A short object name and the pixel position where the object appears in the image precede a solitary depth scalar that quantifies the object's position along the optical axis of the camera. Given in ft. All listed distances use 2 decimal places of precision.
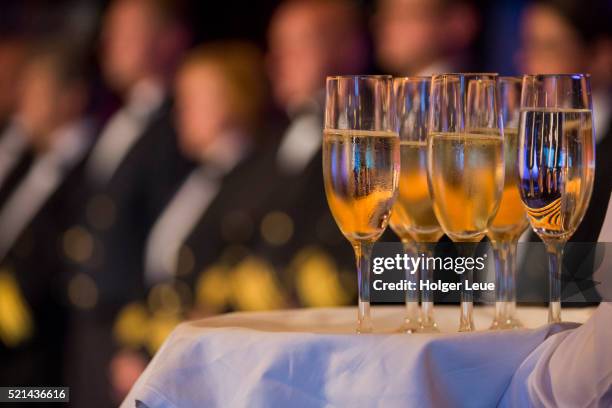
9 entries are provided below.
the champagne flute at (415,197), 6.80
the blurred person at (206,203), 24.41
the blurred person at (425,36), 22.31
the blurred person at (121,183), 27.22
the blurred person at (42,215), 28.86
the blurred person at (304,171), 22.30
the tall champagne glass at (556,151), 6.06
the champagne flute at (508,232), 6.83
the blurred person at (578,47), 17.47
